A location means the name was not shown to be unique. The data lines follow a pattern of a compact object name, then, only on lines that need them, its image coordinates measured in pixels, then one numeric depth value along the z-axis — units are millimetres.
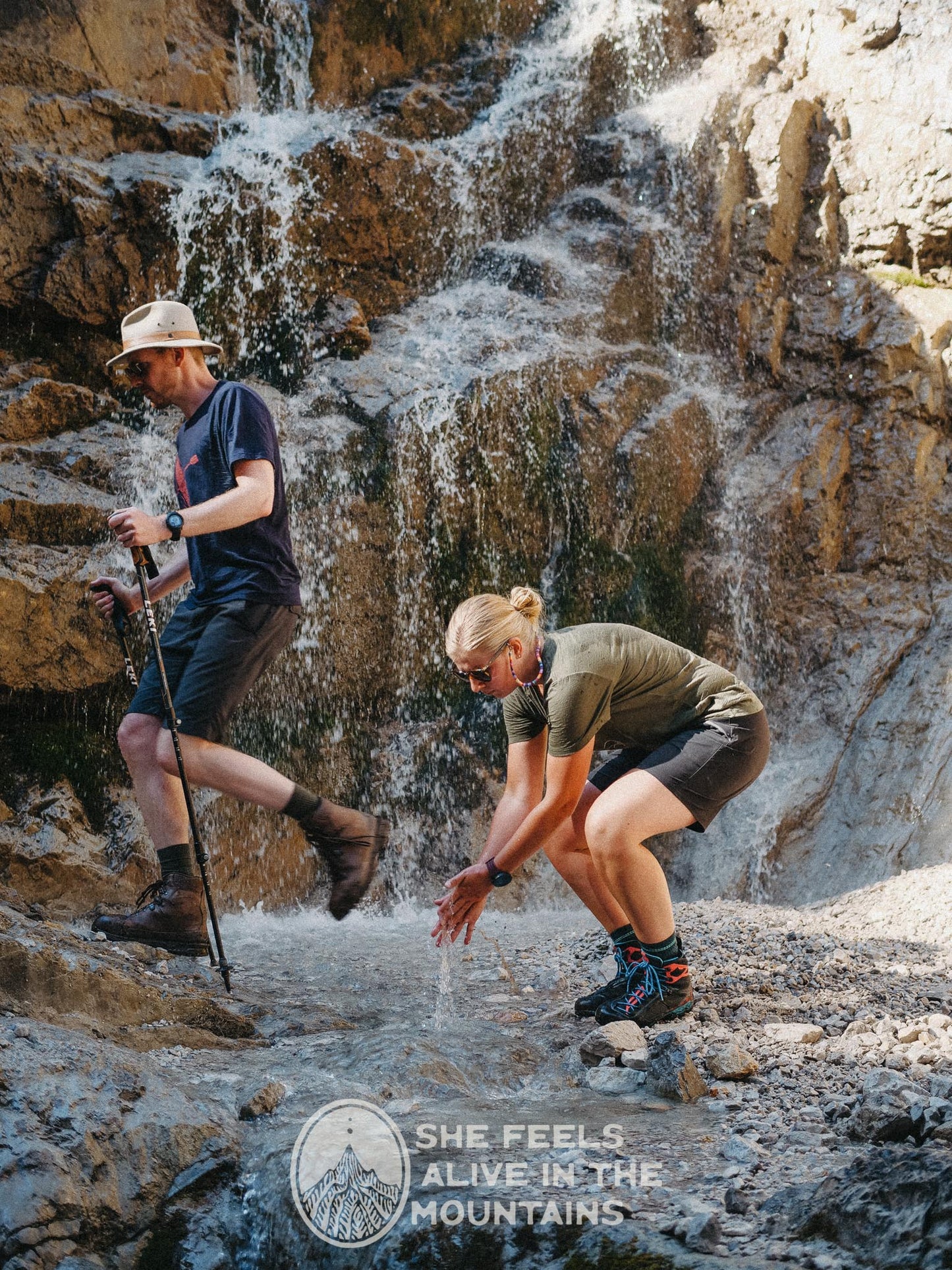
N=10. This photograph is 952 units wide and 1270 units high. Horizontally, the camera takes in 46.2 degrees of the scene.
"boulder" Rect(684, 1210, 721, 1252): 2045
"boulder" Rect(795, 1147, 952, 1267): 1897
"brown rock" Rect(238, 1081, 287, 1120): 2807
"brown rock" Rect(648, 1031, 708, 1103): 3076
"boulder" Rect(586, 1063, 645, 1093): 3195
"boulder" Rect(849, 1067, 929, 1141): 2564
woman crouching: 3438
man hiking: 3979
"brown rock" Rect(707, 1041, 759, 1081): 3182
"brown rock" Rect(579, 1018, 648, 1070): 3375
